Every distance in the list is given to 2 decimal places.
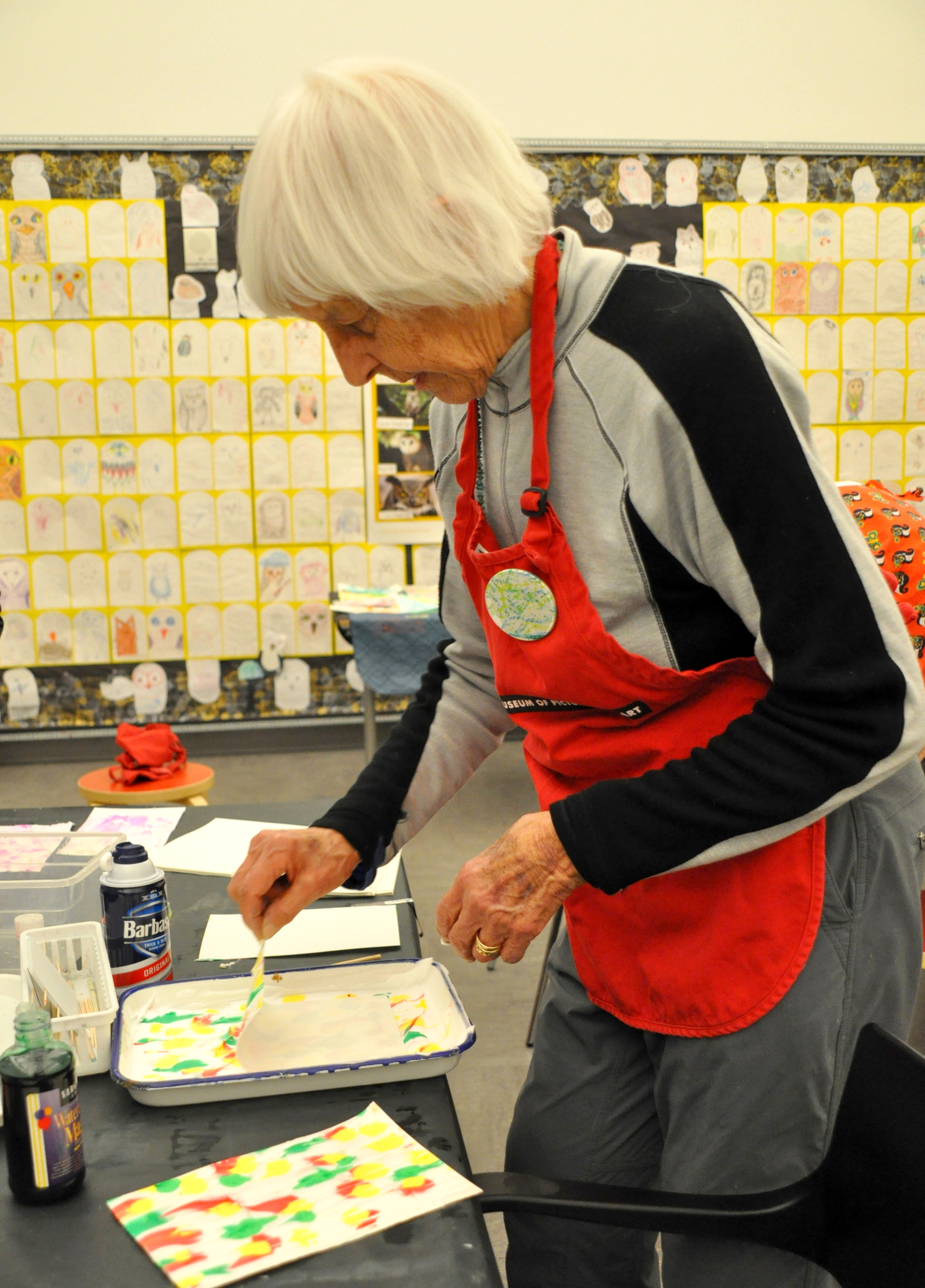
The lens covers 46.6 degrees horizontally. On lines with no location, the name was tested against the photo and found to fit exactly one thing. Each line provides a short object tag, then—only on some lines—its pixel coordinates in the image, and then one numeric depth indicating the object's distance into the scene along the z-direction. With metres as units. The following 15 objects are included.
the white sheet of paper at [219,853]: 1.47
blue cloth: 3.76
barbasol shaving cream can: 1.05
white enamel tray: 0.90
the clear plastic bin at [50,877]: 1.17
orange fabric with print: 1.91
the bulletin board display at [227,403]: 4.48
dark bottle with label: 0.76
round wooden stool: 2.95
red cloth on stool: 3.06
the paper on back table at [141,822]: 1.62
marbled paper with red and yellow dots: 0.72
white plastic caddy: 0.93
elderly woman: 0.81
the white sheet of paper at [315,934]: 1.24
